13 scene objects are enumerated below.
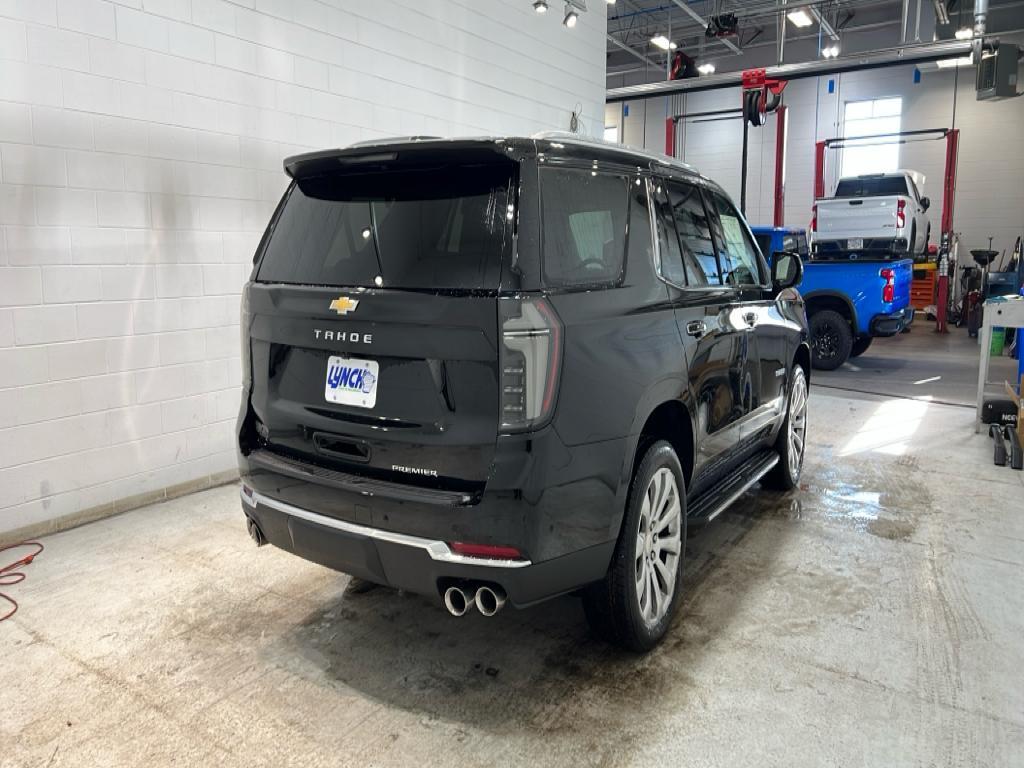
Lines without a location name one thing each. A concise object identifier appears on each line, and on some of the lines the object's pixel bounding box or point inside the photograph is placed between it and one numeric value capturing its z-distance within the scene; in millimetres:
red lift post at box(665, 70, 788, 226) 11172
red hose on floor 3226
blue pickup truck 9133
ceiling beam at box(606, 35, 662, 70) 15727
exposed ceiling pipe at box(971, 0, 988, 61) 10047
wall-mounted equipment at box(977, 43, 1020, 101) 9695
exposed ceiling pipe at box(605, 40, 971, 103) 11078
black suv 2105
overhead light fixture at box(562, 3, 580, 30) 7236
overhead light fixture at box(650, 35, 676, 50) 14422
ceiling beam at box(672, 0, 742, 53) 12820
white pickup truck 12094
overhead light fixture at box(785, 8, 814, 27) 13266
